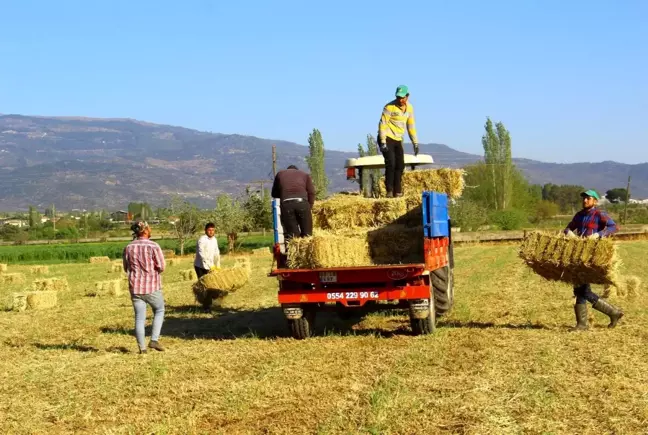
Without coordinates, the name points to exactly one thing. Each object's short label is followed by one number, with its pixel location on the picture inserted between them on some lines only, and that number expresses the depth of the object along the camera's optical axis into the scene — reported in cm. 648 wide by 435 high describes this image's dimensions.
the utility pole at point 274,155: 5822
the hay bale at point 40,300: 1655
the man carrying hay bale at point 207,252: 1484
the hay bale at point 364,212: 1105
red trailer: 1014
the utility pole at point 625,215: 7614
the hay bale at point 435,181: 1246
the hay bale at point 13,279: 2528
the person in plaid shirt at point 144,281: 998
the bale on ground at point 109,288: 1956
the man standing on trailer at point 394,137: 1248
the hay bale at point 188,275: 2483
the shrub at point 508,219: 6244
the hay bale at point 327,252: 1034
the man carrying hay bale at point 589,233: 1041
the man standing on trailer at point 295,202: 1105
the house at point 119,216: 14827
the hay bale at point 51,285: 2018
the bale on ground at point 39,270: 3087
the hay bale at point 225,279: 1436
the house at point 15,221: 13556
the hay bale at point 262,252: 4273
